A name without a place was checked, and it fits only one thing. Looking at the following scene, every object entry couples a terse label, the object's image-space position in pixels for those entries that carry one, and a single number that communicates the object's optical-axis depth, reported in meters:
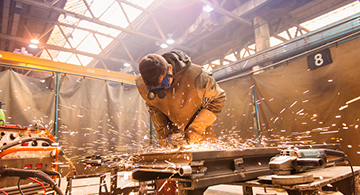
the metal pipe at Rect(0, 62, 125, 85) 4.14
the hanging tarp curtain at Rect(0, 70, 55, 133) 4.07
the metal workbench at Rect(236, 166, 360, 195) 1.10
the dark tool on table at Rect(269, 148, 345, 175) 1.21
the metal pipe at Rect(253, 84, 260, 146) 4.26
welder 2.10
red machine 1.60
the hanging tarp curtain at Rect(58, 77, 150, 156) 4.59
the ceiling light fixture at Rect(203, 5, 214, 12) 7.48
